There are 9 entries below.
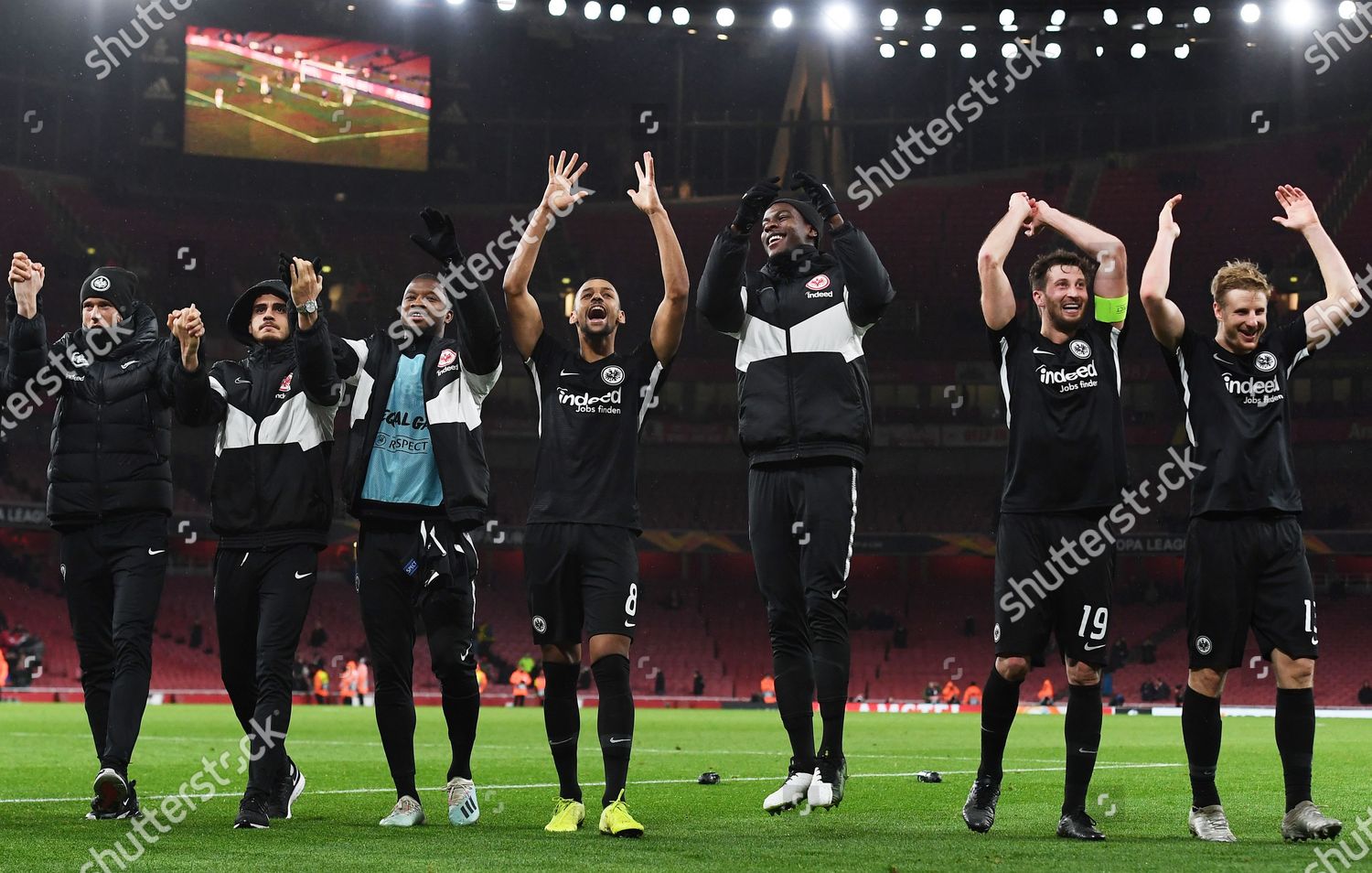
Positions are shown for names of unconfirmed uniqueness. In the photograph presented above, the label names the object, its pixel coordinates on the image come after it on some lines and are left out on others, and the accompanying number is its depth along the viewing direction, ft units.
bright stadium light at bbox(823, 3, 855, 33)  113.09
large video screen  135.64
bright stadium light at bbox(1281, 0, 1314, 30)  112.37
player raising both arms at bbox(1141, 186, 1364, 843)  21.36
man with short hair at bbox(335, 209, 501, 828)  23.49
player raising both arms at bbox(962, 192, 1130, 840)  21.80
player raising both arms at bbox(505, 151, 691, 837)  22.40
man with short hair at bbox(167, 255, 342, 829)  23.11
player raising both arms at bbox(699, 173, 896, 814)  22.53
